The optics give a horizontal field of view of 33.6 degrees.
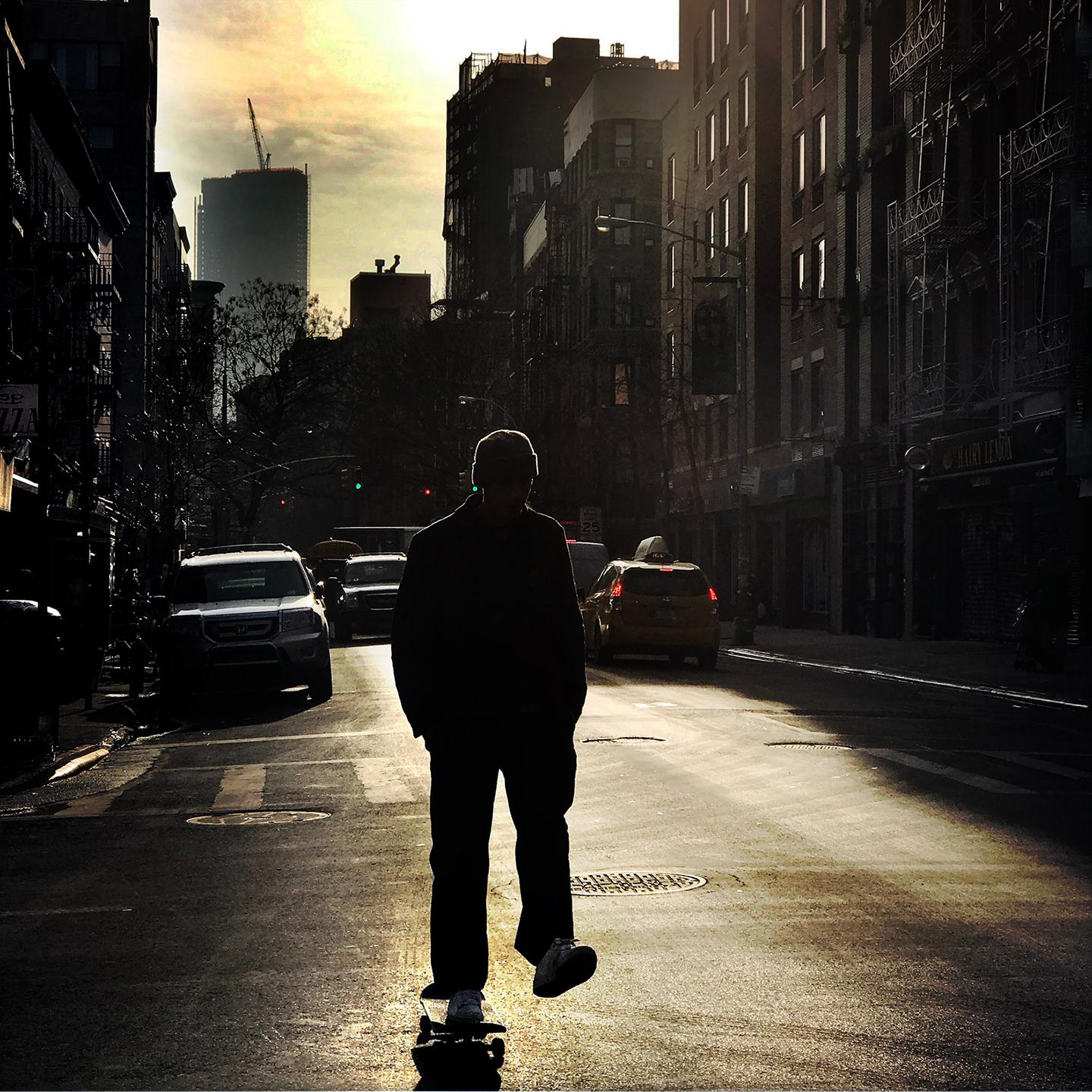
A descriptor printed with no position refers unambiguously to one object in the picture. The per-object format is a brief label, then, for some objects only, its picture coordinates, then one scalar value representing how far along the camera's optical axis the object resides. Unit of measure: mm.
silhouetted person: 5715
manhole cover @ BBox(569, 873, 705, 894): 8406
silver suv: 21797
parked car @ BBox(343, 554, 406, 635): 42062
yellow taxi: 28703
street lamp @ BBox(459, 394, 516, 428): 70206
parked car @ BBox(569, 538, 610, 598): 43688
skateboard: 5551
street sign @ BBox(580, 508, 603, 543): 60125
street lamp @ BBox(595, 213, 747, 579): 40500
